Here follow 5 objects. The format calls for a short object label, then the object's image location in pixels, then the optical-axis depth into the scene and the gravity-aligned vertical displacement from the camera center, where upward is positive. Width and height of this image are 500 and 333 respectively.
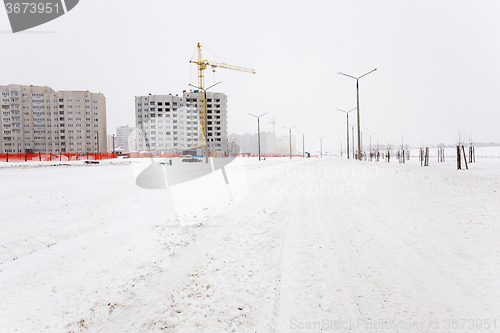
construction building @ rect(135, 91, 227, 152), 126.94 +20.65
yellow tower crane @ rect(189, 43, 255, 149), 104.26 +37.66
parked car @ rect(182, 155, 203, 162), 41.75 +0.20
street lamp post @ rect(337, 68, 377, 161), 28.34 +7.43
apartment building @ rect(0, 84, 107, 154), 114.12 +19.75
